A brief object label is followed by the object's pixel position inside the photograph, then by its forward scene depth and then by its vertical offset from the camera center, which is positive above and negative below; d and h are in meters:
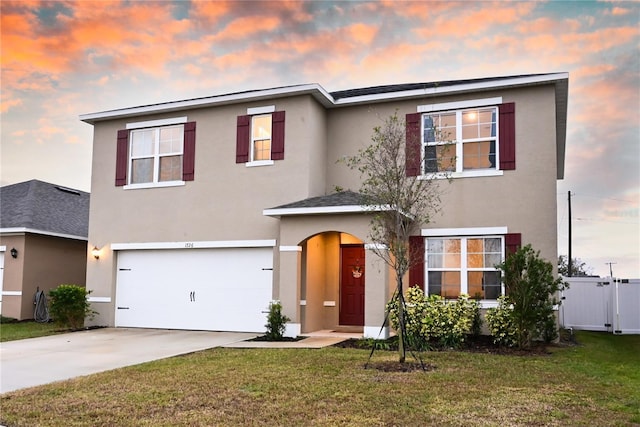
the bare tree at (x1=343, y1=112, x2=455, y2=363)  10.02 +1.19
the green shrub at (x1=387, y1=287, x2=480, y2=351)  12.42 -1.09
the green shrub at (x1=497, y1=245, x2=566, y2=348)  11.73 -0.43
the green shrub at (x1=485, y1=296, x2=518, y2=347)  12.31 -1.16
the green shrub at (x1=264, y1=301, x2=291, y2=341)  13.60 -1.33
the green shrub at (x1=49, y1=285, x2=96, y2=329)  16.11 -1.20
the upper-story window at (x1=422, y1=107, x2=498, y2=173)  14.31 +3.03
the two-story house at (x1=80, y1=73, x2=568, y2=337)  13.88 +1.62
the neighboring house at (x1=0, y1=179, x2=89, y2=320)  18.91 +0.47
